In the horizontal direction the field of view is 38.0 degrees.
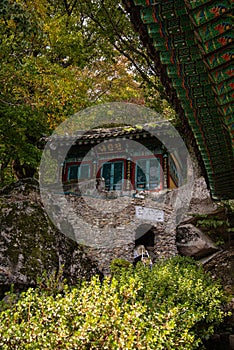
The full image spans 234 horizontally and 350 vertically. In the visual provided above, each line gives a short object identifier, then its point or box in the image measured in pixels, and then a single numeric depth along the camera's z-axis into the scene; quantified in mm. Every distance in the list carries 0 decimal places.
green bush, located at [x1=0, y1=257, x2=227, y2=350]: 3166
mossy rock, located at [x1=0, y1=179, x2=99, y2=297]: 6555
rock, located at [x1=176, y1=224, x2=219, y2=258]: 11859
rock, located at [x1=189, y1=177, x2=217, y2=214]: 13102
